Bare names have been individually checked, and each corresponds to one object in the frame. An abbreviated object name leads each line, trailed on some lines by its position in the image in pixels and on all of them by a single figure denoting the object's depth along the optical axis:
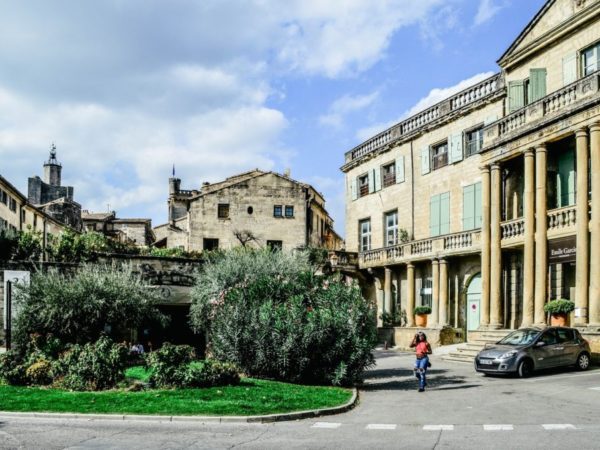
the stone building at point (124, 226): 68.00
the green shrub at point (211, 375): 17.09
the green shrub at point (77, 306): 23.02
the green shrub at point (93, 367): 17.41
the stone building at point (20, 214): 49.69
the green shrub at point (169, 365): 17.19
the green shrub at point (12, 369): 18.17
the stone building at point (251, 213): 52.03
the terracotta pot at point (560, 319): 23.30
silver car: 20.08
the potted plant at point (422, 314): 33.38
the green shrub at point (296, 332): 18.72
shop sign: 23.25
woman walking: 18.00
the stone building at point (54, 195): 66.38
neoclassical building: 23.30
